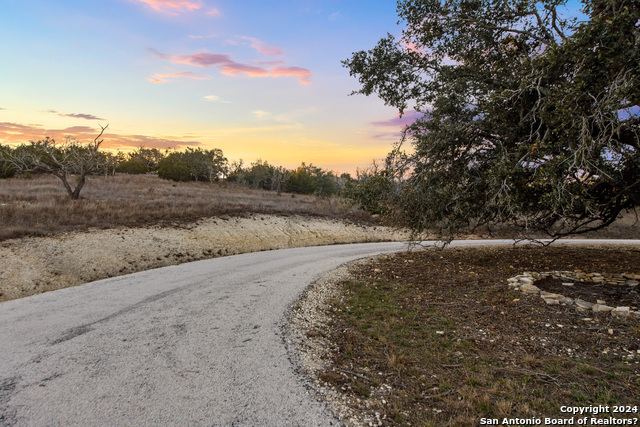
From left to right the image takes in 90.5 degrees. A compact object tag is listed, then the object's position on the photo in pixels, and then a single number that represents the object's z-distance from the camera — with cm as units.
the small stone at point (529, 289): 718
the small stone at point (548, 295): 679
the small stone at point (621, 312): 572
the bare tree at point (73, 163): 2033
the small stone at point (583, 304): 626
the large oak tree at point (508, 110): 645
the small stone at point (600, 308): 601
